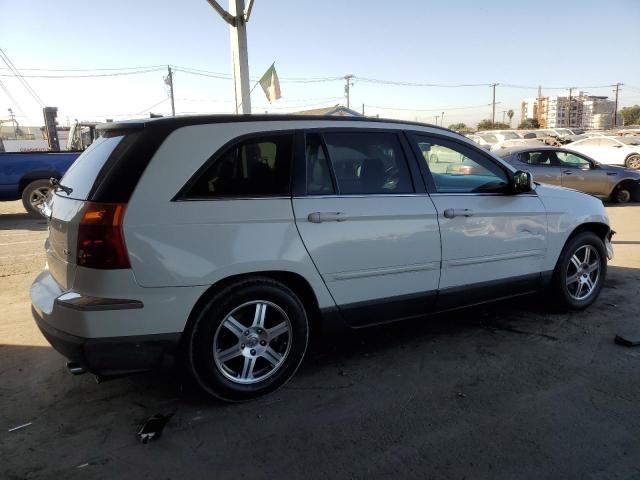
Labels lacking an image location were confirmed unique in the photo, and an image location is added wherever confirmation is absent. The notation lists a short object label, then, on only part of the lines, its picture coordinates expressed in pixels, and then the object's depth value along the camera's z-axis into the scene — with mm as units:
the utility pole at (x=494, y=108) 90656
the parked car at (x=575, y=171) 12094
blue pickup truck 11375
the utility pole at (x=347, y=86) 71688
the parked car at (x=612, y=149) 18141
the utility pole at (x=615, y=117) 98625
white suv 2791
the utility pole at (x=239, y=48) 9820
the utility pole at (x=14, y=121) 78344
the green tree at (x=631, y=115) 110012
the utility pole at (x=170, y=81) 48475
